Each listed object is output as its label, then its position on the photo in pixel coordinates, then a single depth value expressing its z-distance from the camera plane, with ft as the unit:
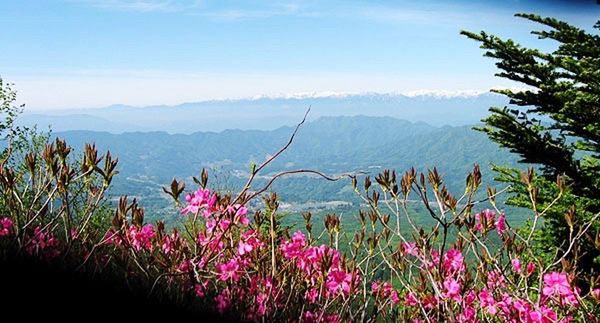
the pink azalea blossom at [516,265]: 9.63
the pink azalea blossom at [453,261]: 9.56
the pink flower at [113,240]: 7.44
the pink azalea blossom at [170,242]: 7.58
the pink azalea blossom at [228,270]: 7.66
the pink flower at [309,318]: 6.68
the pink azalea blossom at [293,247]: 8.91
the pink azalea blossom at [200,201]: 8.12
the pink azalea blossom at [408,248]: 9.84
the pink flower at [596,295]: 7.31
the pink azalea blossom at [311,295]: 7.80
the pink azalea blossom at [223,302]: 5.98
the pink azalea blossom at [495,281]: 9.25
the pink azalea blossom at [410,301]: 8.87
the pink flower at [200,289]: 6.42
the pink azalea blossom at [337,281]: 8.07
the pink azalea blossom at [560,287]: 8.44
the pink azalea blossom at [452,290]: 8.44
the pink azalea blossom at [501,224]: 9.96
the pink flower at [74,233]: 6.28
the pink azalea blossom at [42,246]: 5.96
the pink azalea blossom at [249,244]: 8.28
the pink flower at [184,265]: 6.75
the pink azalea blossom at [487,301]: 8.91
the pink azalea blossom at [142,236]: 8.21
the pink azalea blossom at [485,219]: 9.37
